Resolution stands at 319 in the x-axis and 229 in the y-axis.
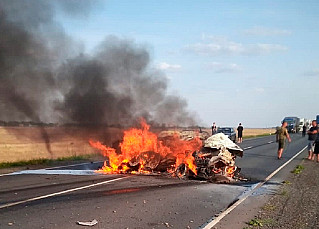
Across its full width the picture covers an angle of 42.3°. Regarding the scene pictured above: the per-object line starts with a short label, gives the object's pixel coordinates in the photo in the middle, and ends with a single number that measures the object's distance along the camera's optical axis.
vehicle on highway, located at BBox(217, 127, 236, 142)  34.72
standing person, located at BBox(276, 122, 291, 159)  20.09
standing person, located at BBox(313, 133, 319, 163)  18.59
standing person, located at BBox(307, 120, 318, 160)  19.15
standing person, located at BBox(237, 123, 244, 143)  35.77
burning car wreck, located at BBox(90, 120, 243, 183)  12.10
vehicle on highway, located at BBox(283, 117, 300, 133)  66.00
